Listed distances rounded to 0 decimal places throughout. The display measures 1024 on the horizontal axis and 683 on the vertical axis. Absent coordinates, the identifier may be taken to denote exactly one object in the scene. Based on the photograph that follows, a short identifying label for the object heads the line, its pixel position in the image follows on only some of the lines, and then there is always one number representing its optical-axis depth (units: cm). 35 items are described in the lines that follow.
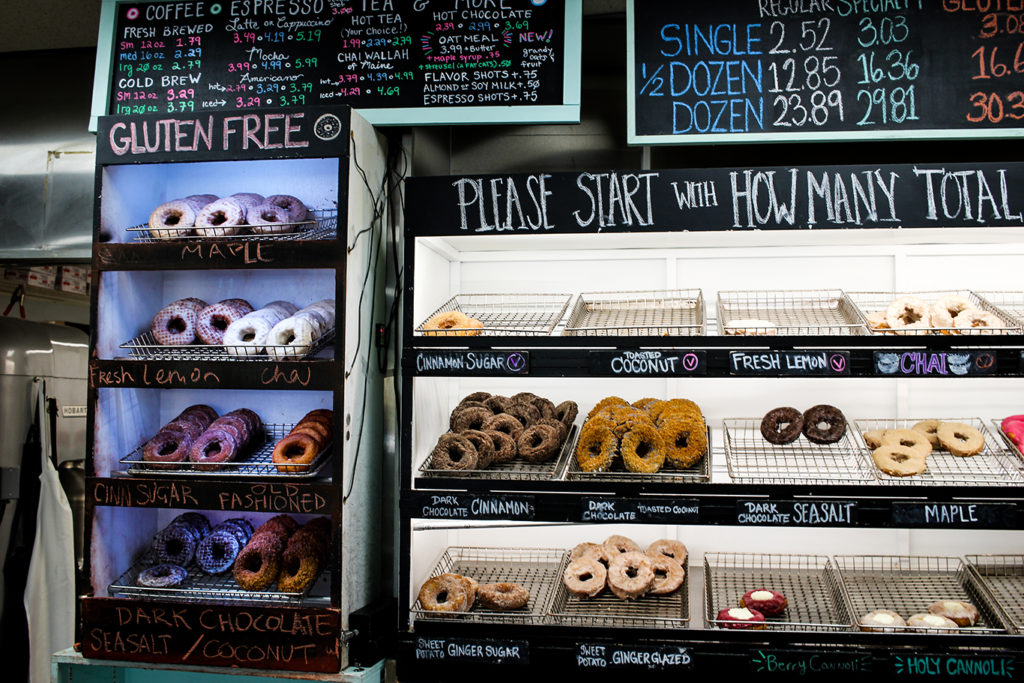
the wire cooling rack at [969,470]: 285
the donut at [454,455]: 306
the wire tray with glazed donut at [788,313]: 298
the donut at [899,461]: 288
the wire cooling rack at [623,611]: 288
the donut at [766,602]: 287
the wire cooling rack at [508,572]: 299
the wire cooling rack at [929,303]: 285
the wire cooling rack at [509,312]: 314
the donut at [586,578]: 305
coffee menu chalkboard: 346
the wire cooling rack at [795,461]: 296
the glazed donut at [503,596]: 301
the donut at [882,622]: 277
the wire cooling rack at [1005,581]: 280
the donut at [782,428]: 316
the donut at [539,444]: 311
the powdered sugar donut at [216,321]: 332
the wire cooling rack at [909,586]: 296
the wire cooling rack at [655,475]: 293
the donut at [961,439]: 300
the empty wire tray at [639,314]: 309
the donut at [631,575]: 303
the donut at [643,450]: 297
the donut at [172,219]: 327
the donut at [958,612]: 282
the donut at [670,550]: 330
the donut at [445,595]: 300
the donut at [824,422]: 312
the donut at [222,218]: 323
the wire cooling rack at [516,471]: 300
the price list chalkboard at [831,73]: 326
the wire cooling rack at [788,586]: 287
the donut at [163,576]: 320
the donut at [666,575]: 305
